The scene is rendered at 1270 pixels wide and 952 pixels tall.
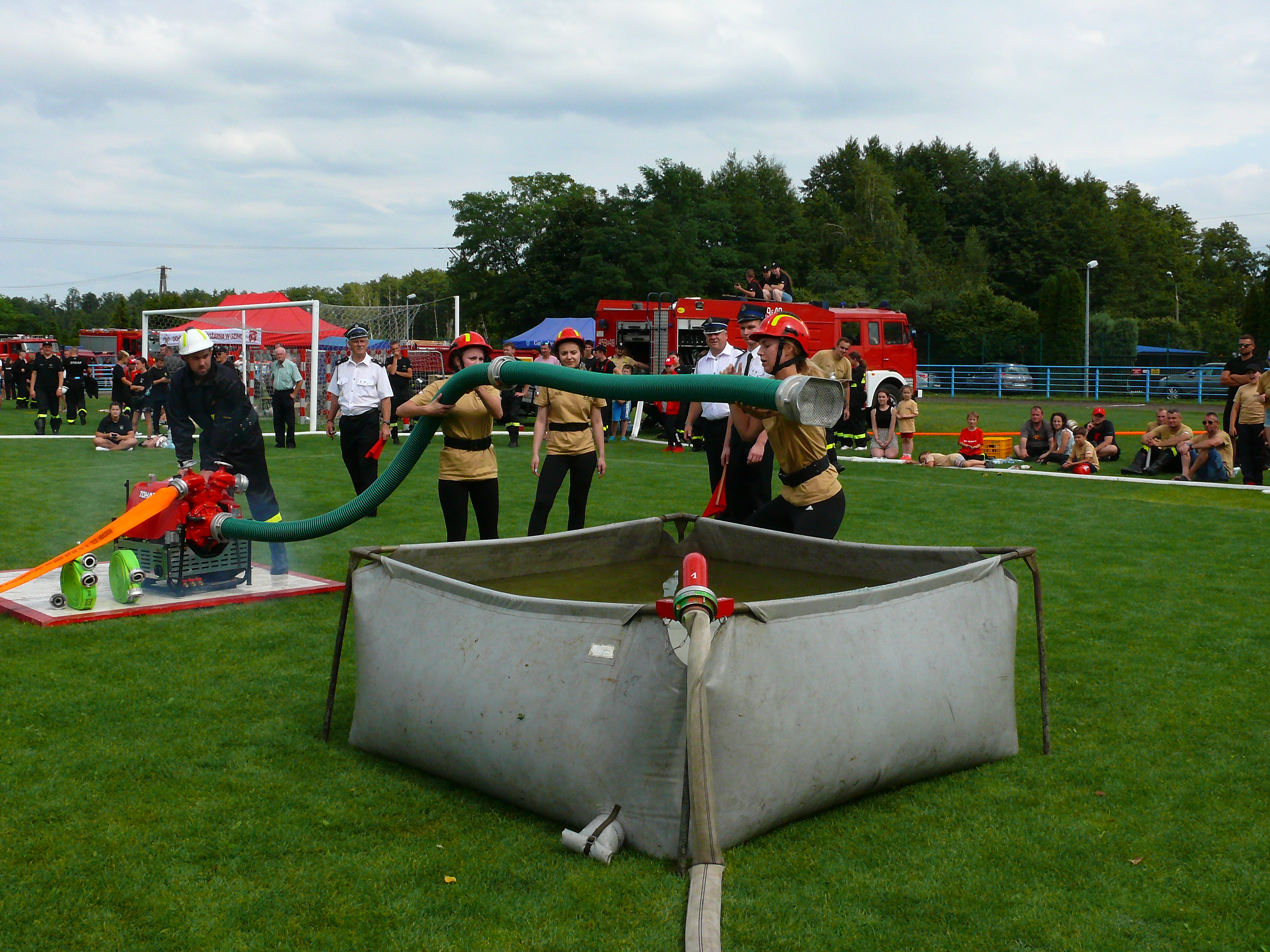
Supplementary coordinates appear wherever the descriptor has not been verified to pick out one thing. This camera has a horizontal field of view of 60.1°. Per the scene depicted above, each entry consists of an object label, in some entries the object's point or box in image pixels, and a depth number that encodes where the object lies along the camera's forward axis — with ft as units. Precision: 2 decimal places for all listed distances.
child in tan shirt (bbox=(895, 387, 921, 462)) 61.93
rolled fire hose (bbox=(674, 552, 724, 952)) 11.26
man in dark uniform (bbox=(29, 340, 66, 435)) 78.59
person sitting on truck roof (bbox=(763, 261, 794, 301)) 61.26
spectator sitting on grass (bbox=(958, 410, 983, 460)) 59.26
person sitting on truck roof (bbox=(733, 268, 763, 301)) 67.67
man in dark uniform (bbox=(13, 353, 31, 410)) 107.45
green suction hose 11.85
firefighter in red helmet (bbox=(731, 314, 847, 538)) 18.92
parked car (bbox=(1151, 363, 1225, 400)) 124.88
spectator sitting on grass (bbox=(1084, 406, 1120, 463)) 60.18
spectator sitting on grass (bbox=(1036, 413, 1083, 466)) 59.47
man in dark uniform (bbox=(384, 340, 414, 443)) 60.85
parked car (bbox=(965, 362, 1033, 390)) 146.10
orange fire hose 22.12
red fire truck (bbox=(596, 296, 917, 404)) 80.12
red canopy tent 102.68
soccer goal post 76.13
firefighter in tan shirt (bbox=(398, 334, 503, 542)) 23.49
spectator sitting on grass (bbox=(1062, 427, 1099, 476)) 54.90
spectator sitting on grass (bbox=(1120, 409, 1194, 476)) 53.83
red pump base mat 22.56
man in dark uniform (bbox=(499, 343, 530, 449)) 65.16
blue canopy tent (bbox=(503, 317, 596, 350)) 137.39
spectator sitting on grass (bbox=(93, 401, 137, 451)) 65.41
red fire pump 22.61
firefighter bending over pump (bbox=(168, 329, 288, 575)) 24.57
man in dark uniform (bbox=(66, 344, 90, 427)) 92.89
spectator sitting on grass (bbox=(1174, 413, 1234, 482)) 51.06
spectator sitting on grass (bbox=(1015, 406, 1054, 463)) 60.54
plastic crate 61.98
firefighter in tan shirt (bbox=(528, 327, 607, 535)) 26.25
